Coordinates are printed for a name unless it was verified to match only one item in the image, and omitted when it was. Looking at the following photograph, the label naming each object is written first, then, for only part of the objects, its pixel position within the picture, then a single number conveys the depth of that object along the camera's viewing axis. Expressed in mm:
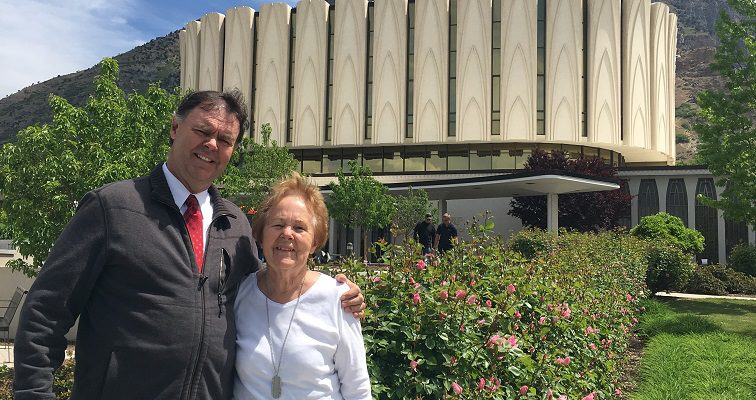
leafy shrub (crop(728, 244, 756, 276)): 25703
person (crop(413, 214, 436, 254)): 13953
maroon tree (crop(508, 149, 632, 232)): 36656
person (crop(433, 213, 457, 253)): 12477
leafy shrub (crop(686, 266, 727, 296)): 22188
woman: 2256
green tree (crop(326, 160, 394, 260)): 35094
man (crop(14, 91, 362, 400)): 2061
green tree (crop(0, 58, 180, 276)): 10523
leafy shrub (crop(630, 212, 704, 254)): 28438
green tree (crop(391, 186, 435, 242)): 35125
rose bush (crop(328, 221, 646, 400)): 3254
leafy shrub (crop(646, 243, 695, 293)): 17328
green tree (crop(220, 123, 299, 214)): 29797
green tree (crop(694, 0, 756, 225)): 16062
